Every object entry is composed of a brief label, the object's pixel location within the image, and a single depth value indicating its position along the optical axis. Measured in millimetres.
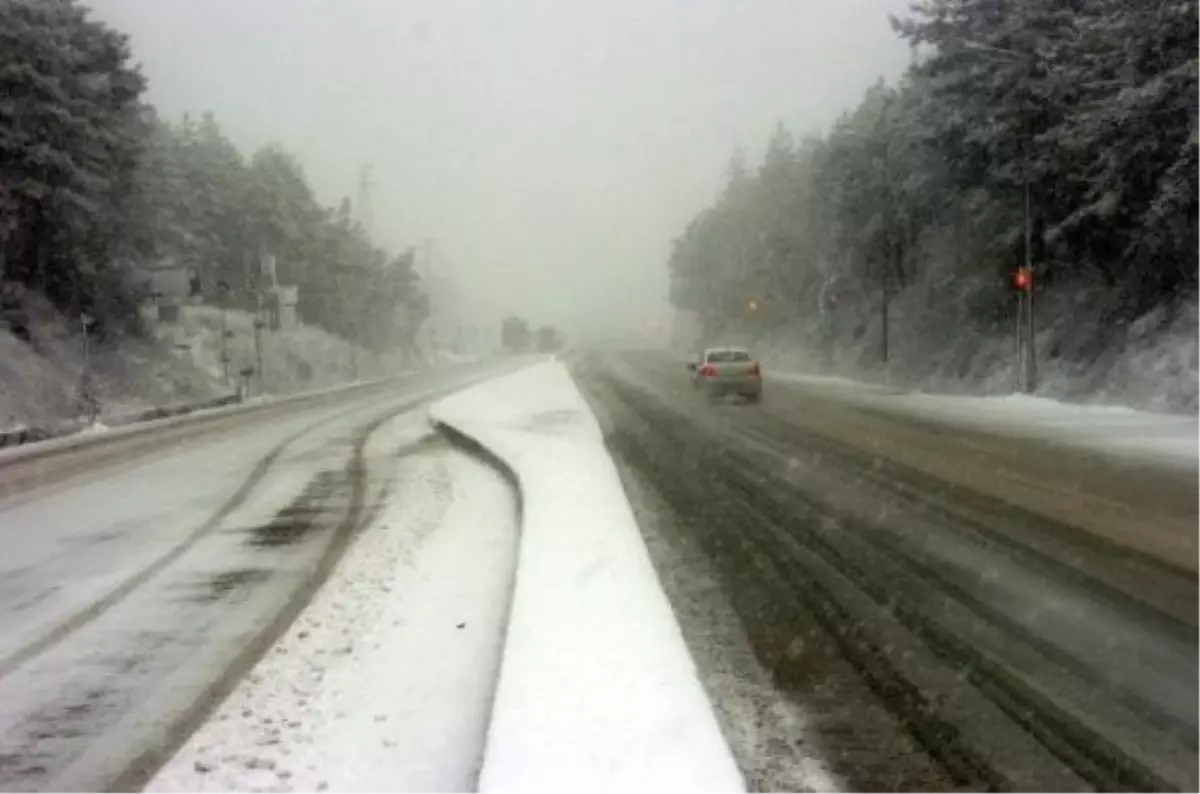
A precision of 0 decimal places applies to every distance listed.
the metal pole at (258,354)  62325
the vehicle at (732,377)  37812
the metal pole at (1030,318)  35419
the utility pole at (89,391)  39031
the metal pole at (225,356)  59250
